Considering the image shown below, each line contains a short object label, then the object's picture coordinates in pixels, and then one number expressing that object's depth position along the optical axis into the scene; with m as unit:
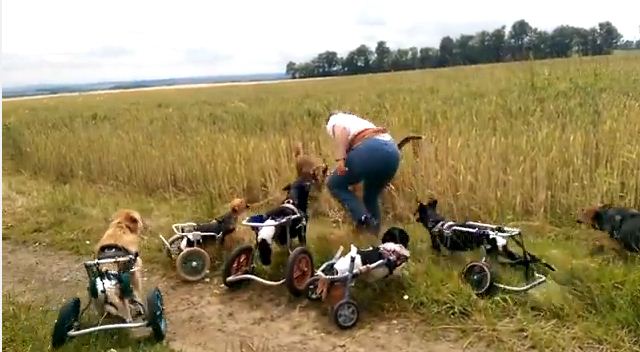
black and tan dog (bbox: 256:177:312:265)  4.61
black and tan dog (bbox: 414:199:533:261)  4.09
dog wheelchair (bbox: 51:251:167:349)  3.64
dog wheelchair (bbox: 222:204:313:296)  4.23
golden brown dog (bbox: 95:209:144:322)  3.70
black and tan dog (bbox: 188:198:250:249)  4.98
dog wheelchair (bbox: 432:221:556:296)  3.94
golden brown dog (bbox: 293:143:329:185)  5.10
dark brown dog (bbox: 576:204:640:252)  4.01
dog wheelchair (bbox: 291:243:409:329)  3.83
